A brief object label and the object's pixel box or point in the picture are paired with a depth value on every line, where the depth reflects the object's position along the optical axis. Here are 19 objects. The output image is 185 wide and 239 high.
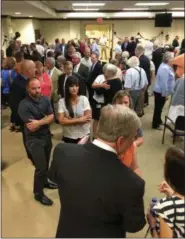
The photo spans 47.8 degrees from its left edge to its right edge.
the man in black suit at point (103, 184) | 0.82
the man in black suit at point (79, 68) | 3.42
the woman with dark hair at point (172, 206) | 0.81
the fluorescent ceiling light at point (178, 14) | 10.79
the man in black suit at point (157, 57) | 5.49
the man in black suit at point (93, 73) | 3.23
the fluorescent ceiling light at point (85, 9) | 9.83
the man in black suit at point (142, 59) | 4.04
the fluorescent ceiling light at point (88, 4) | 7.92
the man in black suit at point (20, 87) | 2.08
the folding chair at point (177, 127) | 2.42
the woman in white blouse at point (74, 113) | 1.99
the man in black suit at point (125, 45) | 7.61
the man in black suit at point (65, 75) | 2.93
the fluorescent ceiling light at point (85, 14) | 10.81
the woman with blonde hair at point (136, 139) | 1.18
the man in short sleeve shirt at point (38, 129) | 1.81
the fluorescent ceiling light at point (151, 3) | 7.68
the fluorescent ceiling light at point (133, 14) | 10.76
